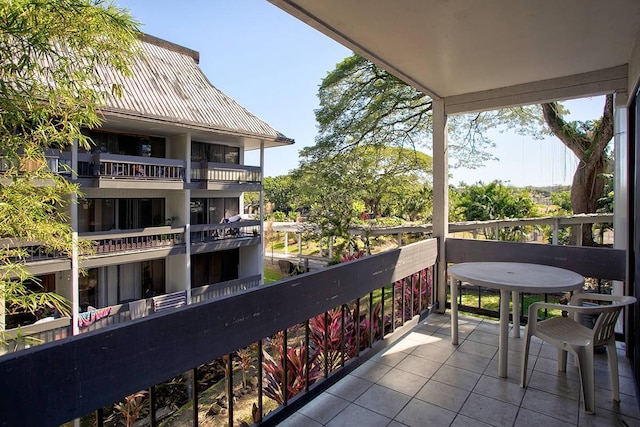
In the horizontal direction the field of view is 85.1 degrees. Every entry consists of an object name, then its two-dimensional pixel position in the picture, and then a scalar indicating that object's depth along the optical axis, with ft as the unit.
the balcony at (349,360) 3.45
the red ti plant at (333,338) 10.75
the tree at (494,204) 33.96
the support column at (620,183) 9.30
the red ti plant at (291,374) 9.47
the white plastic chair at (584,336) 6.55
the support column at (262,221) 42.68
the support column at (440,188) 12.14
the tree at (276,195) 82.23
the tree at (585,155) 24.86
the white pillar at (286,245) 53.08
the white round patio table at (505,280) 7.63
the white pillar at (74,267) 28.37
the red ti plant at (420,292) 10.52
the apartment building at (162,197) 30.09
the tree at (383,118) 30.27
